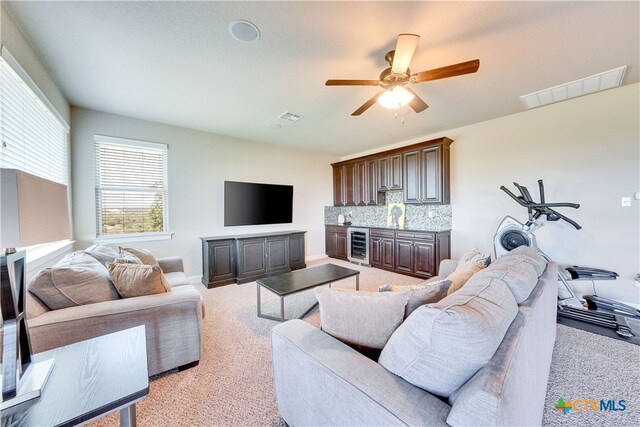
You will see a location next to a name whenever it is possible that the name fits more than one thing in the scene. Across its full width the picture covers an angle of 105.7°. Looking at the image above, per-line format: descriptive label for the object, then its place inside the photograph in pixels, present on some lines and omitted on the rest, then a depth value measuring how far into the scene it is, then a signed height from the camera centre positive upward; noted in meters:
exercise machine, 2.51 -0.82
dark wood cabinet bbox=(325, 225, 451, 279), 4.05 -0.72
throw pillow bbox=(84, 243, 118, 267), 2.24 -0.37
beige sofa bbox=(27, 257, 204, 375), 1.44 -0.71
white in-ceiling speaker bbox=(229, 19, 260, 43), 1.81 +1.41
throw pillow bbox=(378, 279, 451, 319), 1.15 -0.41
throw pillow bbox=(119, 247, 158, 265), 2.64 -0.46
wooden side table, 0.81 -0.65
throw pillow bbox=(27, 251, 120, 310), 1.51 -0.46
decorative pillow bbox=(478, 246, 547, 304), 1.20 -0.35
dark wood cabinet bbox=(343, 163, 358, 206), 5.59 +0.62
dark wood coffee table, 2.51 -0.78
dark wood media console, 3.91 -0.77
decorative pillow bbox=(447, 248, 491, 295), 1.47 -0.41
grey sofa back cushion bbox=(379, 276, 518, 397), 0.78 -0.45
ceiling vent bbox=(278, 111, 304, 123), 3.46 +1.40
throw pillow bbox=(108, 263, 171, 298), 1.78 -0.49
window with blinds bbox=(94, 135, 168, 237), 3.42 +0.41
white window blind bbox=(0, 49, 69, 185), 1.68 +0.73
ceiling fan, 1.74 +1.09
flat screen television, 4.40 +0.18
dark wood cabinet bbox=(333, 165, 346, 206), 5.85 +0.64
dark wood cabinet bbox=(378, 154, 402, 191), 4.73 +0.77
